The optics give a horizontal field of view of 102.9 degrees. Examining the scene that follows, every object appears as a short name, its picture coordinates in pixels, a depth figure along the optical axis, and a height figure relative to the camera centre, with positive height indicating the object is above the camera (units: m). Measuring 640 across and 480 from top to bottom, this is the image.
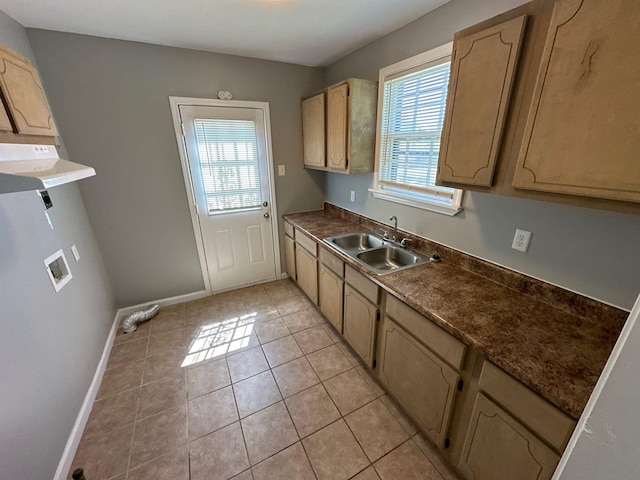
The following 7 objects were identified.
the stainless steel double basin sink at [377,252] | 1.87 -0.77
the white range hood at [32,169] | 0.84 -0.05
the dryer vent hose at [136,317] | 2.43 -1.53
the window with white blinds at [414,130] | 1.68 +0.15
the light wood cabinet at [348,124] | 2.10 +0.22
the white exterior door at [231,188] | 2.51 -0.36
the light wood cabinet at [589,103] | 0.75 +0.14
